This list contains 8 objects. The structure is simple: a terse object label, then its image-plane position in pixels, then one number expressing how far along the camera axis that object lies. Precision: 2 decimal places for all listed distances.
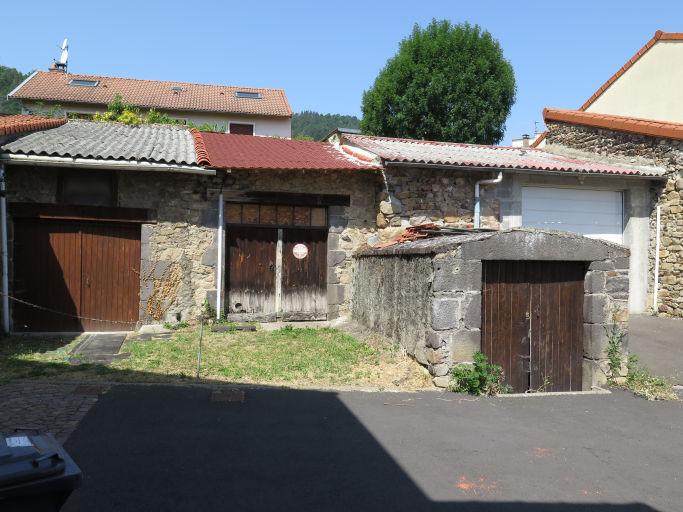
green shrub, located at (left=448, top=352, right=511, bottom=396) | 6.43
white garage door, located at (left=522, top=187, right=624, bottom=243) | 11.32
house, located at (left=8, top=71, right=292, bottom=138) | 23.14
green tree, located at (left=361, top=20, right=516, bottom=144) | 22.22
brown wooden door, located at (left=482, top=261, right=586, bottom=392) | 6.89
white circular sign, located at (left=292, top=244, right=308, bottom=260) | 10.40
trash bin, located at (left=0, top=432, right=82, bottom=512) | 2.12
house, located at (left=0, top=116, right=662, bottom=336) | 9.12
